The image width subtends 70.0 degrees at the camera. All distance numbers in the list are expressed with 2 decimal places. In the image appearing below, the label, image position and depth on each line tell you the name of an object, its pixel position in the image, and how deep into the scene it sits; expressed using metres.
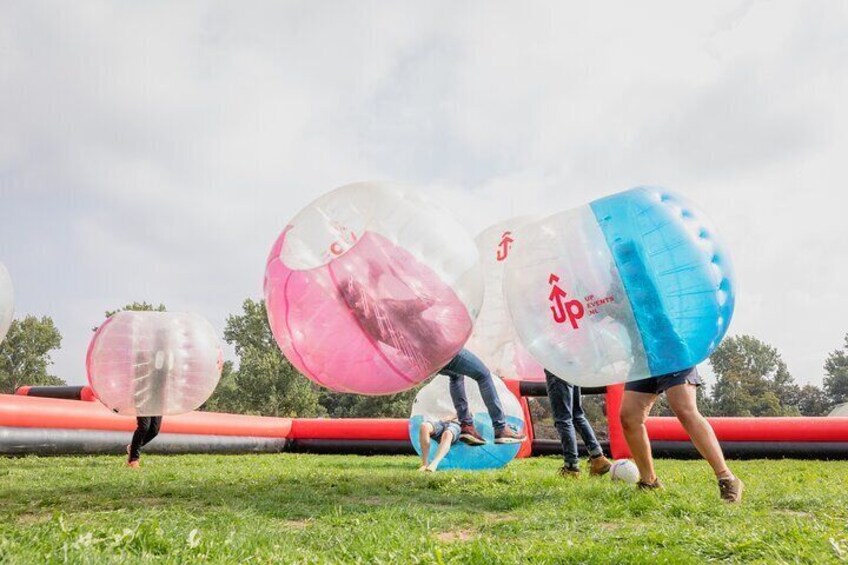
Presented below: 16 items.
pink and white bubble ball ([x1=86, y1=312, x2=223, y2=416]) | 6.82
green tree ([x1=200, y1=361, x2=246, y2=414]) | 46.03
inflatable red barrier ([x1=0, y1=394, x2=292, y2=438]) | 8.84
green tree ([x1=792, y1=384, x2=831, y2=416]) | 76.00
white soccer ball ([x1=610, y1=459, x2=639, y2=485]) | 5.21
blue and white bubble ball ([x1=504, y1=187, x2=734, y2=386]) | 3.82
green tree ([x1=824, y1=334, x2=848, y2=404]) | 76.31
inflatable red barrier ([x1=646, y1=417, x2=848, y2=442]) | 10.22
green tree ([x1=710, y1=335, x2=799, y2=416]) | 65.25
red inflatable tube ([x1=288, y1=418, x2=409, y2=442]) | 12.54
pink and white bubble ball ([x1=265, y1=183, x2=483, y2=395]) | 3.95
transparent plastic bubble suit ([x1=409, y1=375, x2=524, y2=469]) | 7.68
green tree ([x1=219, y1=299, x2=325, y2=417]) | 42.44
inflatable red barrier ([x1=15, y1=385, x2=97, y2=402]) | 13.38
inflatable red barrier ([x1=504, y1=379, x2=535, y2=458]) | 10.35
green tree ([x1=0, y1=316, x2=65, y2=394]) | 53.19
